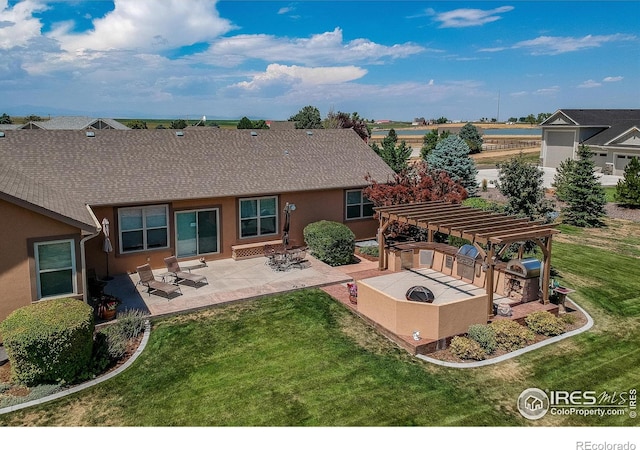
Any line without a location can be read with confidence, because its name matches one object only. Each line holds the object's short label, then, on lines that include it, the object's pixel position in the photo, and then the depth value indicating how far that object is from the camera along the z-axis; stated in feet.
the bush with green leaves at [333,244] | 62.28
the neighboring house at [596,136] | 155.61
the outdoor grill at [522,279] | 49.39
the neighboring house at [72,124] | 155.63
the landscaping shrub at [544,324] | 44.06
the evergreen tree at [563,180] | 99.57
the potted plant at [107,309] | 43.91
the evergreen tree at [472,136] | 244.22
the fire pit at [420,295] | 42.50
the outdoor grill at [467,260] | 50.18
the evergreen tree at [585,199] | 92.32
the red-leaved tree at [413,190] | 65.77
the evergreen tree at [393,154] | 111.75
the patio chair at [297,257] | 61.21
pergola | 44.45
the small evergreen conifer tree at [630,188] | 103.91
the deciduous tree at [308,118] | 214.53
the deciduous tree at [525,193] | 68.69
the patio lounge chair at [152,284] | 49.94
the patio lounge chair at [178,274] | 53.71
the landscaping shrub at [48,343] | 33.32
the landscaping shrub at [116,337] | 37.50
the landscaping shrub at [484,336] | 40.81
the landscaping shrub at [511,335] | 41.60
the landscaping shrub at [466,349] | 39.50
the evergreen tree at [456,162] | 107.55
